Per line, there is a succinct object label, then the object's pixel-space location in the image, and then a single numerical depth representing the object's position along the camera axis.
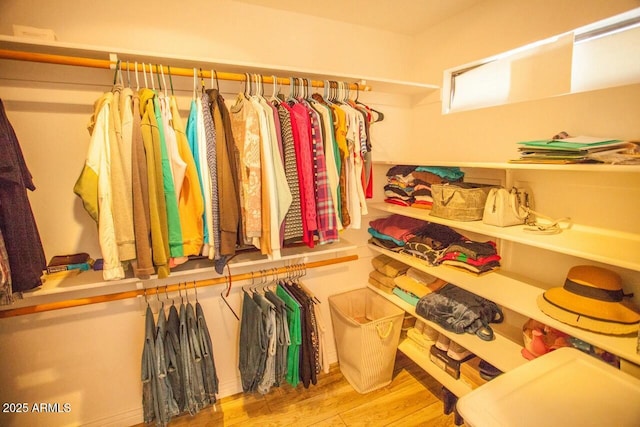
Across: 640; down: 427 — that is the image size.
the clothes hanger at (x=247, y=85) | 1.56
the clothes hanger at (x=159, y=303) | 1.67
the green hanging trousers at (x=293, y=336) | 1.83
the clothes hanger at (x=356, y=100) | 1.86
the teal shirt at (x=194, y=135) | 1.41
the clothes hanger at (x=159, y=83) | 1.57
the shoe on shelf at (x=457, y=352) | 1.83
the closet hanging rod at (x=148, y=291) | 1.40
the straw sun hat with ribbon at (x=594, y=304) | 1.20
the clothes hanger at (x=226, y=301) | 1.94
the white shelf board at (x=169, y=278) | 1.37
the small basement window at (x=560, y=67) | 1.36
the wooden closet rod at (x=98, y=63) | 1.21
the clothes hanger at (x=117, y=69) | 1.34
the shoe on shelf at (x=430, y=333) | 2.03
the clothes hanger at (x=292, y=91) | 1.67
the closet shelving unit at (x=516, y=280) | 1.15
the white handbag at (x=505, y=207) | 1.60
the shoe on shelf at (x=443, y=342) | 1.90
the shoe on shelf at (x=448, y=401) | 1.87
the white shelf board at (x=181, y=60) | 1.23
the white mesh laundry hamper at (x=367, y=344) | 1.99
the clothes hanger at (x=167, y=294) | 1.71
